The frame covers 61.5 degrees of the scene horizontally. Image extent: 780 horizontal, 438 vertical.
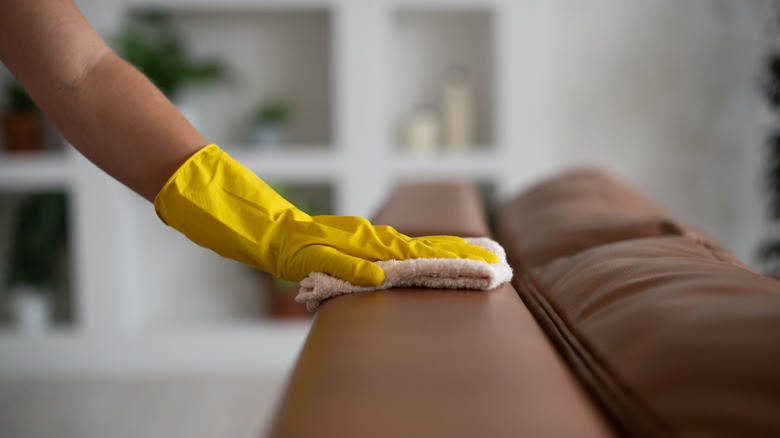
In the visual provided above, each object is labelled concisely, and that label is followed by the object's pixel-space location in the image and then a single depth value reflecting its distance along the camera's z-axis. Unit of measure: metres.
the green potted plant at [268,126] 2.98
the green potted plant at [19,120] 2.89
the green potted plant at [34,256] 2.99
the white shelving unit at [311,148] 2.82
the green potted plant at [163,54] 2.74
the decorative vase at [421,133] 2.96
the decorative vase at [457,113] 2.96
